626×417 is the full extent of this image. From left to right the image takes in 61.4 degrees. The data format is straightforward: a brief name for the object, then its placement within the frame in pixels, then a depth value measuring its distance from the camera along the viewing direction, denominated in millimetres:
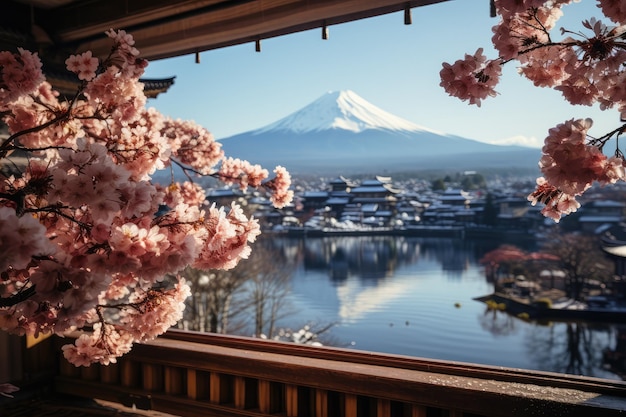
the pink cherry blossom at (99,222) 1115
